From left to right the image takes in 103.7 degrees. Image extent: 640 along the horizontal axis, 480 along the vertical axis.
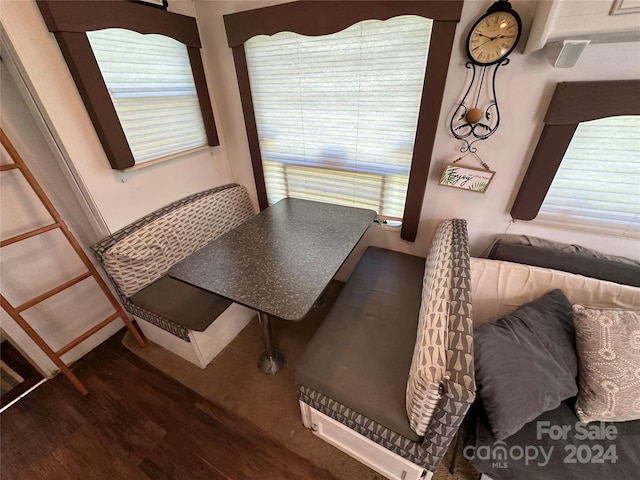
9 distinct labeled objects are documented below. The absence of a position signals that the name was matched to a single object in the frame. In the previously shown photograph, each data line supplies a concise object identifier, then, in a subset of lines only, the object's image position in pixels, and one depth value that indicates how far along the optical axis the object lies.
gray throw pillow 0.95
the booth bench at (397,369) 0.83
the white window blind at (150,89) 1.37
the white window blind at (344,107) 1.39
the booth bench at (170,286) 1.48
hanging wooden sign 1.44
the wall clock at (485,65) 1.11
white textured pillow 0.96
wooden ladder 1.19
